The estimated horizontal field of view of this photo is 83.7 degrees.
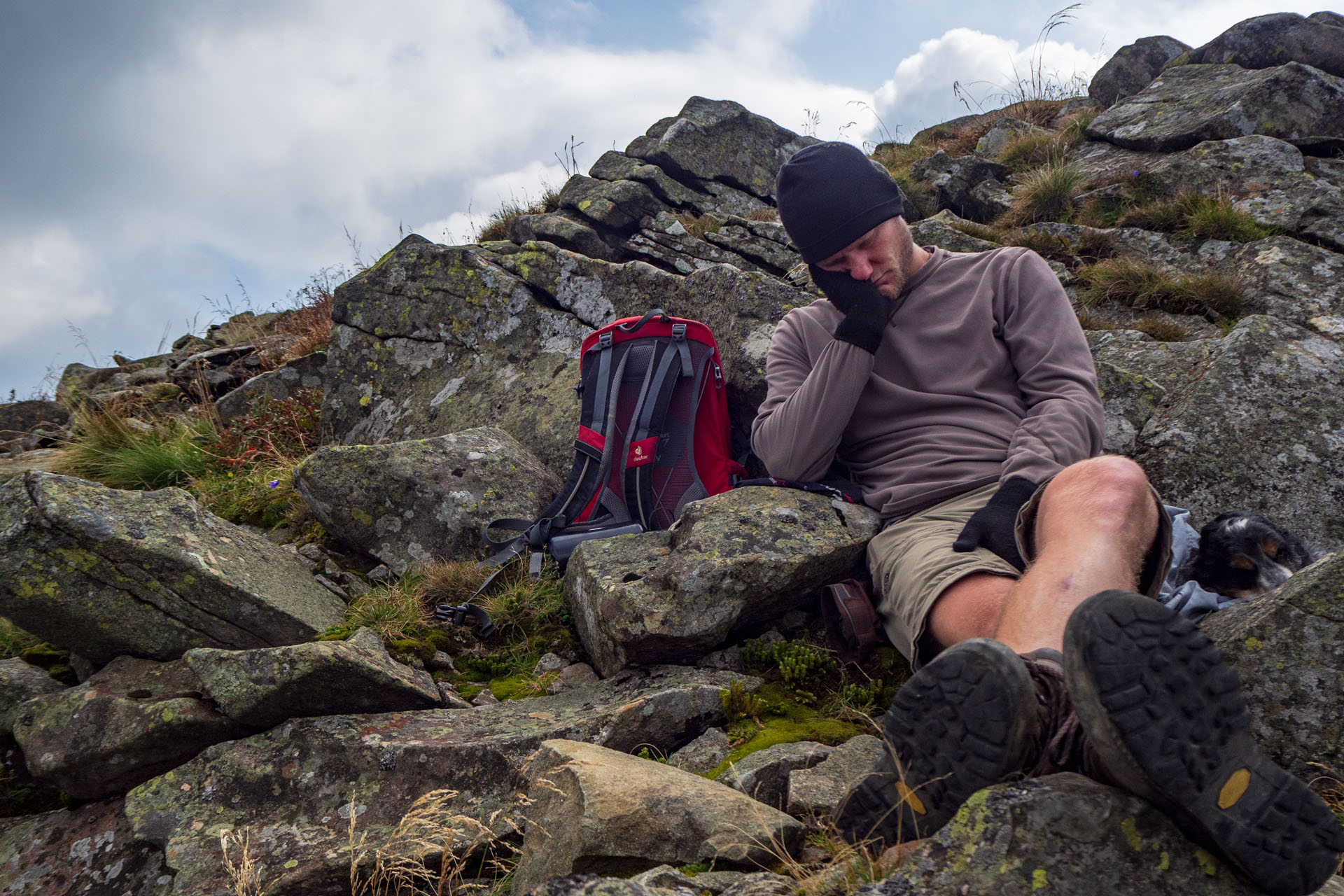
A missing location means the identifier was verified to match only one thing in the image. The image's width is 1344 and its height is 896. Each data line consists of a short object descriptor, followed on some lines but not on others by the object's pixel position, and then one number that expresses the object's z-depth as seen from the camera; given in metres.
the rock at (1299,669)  2.36
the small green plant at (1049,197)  8.58
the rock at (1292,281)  6.02
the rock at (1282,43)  9.83
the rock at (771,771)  2.63
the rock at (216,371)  9.23
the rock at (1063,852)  1.56
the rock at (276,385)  8.25
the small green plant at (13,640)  4.29
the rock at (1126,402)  4.64
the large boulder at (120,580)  3.58
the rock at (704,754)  3.07
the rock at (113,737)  3.13
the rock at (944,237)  7.47
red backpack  5.25
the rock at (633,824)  2.15
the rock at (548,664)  4.33
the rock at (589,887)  1.66
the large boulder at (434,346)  7.05
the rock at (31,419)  8.95
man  1.52
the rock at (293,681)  3.12
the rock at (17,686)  3.51
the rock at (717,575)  3.69
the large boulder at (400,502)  5.38
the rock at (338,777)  2.80
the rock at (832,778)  2.47
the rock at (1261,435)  4.13
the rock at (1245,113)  8.45
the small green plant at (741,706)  3.37
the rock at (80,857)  2.86
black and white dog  3.24
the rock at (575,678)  4.16
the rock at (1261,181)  6.95
